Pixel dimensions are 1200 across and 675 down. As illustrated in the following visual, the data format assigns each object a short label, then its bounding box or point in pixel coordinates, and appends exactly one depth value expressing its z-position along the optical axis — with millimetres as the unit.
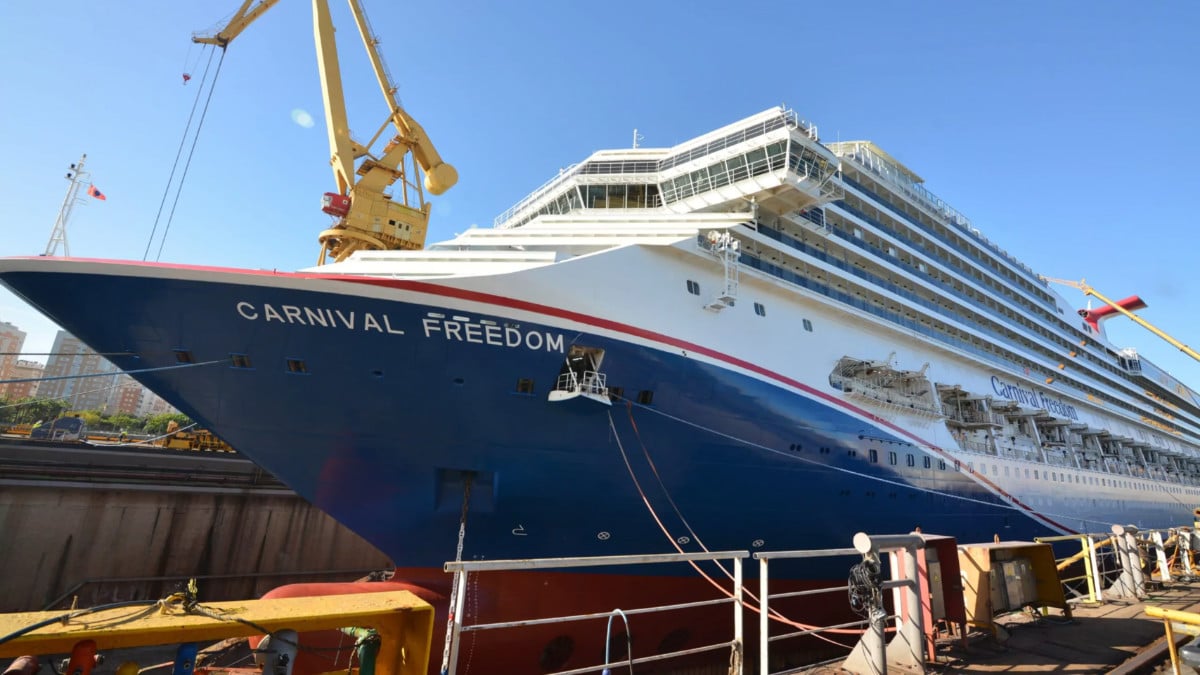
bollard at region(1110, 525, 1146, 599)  9039
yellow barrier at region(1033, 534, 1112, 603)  8672
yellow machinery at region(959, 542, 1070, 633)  6391
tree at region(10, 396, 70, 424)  57866
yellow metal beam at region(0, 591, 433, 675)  2715
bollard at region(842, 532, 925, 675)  4867
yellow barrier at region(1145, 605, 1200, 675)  4512
